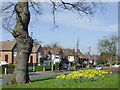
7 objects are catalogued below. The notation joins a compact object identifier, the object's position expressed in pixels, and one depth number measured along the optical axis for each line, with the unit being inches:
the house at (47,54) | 2865.4
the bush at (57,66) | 2299.5
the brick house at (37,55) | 2649.6
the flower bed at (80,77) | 421.3
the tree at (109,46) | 1758.6
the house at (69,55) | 2977.6
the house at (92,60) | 4879.4
